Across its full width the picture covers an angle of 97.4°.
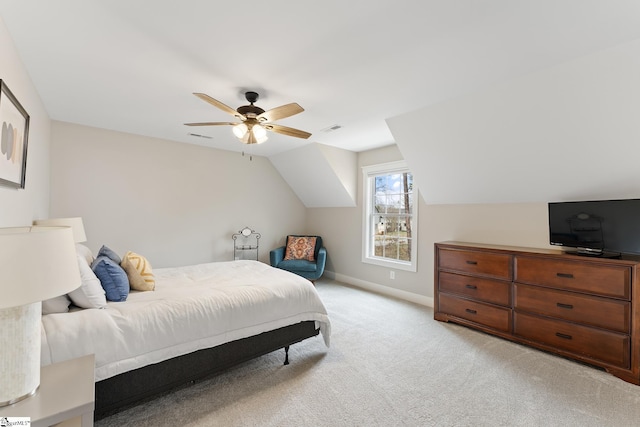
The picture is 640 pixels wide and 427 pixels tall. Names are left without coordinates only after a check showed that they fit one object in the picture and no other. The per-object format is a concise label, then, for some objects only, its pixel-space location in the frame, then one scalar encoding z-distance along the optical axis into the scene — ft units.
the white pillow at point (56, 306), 5.50
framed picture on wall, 5.58
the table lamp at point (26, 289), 2.91
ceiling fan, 7.79
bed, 5.29
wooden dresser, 7.52
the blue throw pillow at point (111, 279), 6.68
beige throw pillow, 7.76
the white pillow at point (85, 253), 7.66
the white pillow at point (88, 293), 5.84
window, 14.30
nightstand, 3.39
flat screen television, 7.87
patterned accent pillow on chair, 17.21
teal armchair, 15.96
